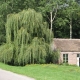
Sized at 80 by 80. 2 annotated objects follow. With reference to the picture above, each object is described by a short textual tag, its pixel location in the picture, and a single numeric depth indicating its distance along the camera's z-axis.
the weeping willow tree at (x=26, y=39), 32.31
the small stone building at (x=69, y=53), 41.75
